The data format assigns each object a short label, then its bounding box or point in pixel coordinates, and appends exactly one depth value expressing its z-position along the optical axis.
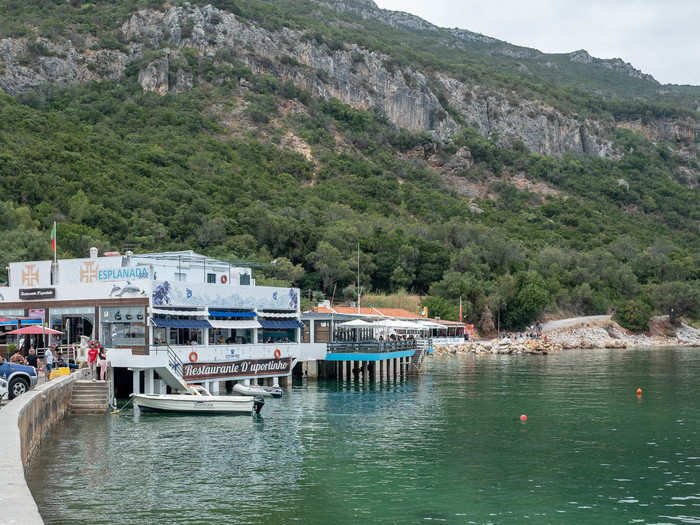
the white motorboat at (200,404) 37.00
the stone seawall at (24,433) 13.70
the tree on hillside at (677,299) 125.94
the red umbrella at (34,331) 40.34
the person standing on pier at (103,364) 37.62
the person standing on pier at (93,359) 38.25
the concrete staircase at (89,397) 36.62
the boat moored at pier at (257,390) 42.03
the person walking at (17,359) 34.44
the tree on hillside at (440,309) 106.50
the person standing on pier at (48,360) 37.49
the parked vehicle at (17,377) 31.25
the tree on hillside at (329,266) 109.12
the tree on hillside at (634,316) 122.44
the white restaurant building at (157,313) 40.31
